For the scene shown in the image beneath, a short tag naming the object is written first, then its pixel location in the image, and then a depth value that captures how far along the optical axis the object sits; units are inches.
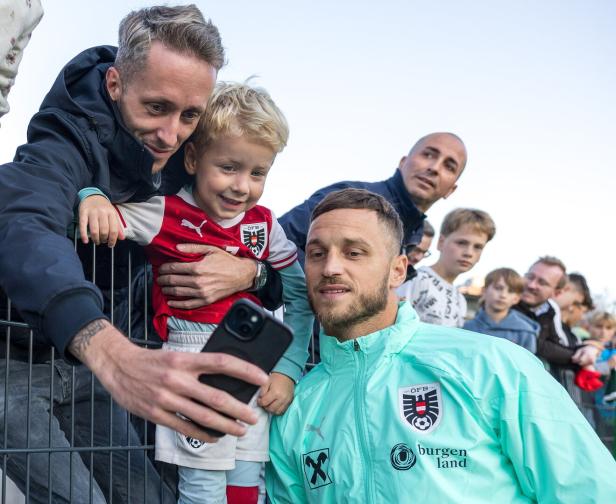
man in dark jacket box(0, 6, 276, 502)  59.8
